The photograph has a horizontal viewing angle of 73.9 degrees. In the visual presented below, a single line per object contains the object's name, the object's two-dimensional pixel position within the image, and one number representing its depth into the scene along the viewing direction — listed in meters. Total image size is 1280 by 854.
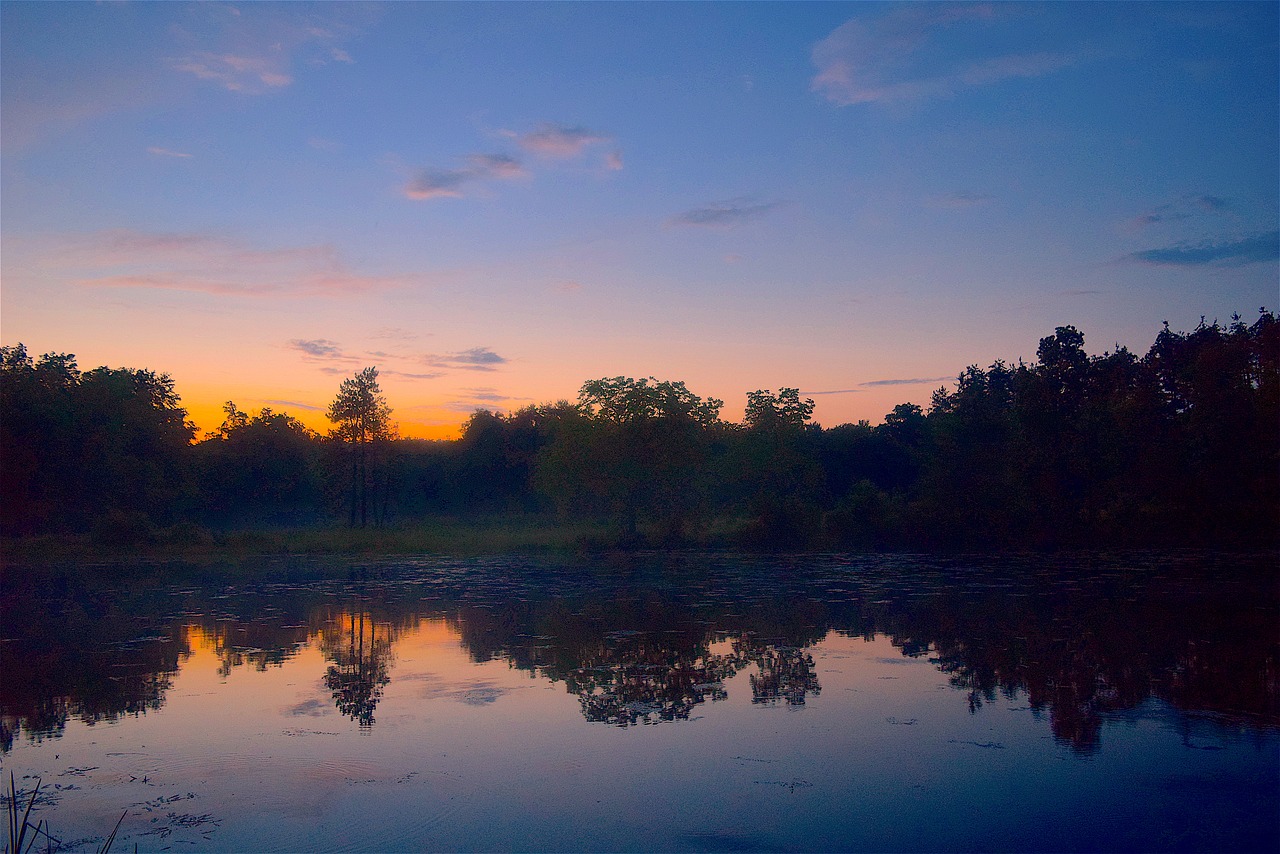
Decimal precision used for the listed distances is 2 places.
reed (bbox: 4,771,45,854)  4.37
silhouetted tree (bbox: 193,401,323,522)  56.97
